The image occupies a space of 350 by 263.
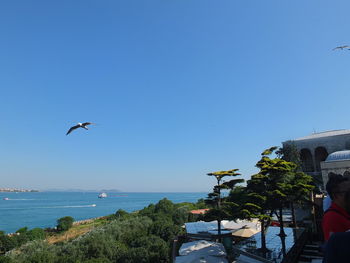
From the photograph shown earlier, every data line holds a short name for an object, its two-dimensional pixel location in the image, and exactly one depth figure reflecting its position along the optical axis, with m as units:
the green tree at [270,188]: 11.88
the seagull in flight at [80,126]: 8.83
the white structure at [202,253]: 10.17
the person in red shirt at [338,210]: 2.38
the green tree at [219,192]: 14.04
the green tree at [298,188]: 11.89
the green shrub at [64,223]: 41.78
